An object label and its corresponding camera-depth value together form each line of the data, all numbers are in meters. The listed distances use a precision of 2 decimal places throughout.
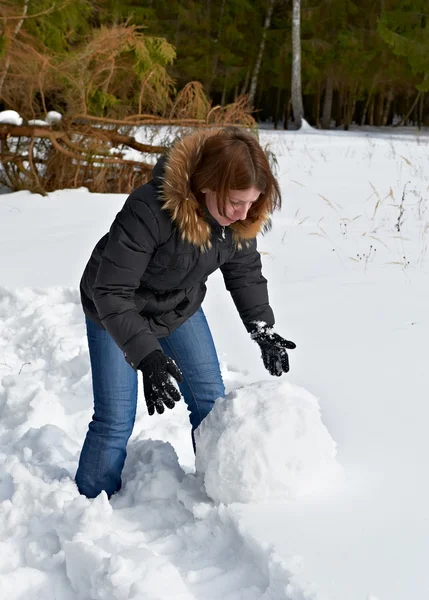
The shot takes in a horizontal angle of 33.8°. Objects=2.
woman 2.30
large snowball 2.41
